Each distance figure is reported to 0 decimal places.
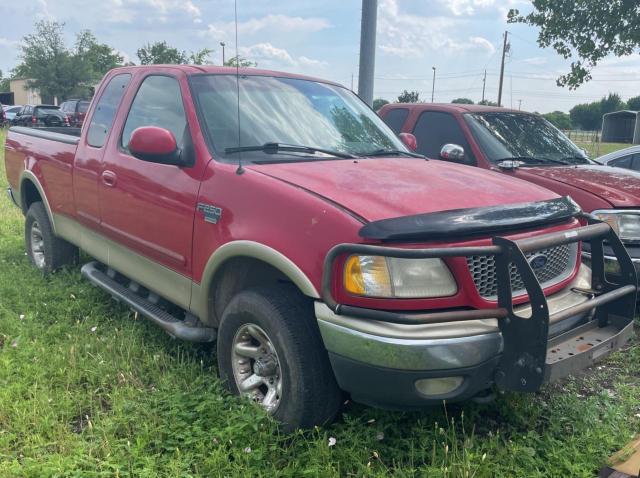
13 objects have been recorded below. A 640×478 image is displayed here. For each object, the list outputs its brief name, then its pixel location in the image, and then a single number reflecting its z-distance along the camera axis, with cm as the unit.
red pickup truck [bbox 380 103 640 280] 467
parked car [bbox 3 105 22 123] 3200
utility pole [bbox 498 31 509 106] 4599
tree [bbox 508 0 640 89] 1488
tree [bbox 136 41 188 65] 4481
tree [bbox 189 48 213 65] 3802
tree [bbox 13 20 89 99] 4641
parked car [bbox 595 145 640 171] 715
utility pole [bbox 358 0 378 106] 723
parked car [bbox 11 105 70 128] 2616
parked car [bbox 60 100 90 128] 2616
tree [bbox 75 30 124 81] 4990
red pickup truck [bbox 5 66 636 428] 253
